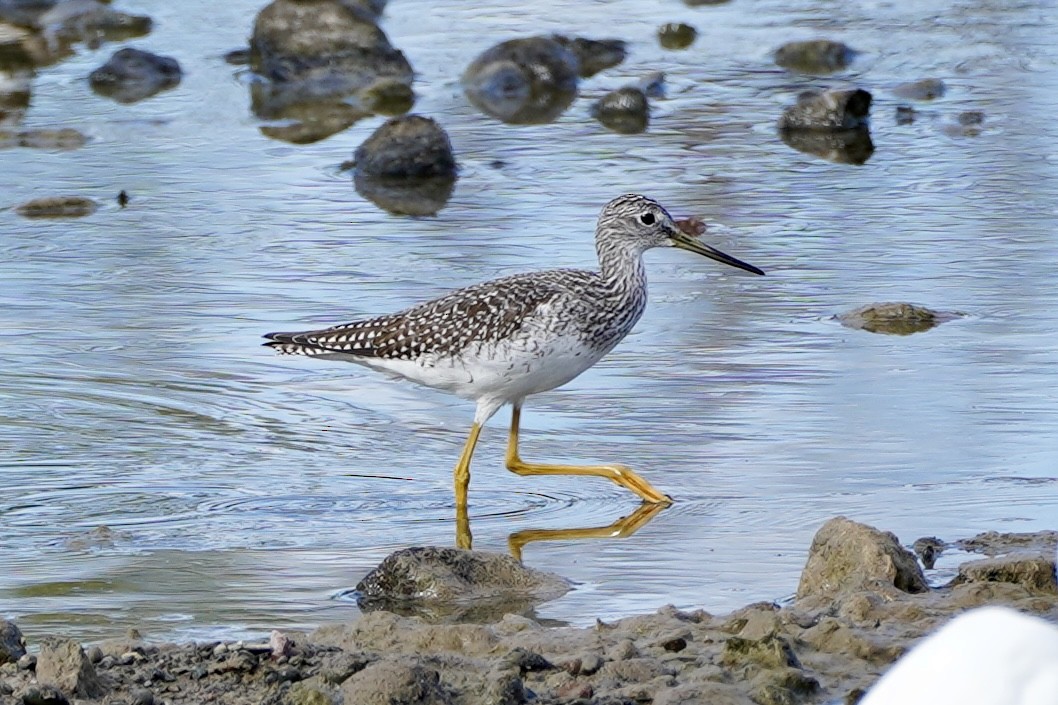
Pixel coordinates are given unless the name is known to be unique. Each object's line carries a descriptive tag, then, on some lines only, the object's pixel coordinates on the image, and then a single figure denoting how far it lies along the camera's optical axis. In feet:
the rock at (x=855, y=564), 40.29
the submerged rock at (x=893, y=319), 63.16
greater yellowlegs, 51.57
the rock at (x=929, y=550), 43.24
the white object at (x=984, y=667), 18.51
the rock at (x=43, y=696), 32.53
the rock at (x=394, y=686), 32.78
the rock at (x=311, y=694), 32.83
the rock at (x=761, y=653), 35.29
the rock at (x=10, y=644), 35.81
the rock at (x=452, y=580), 41.91
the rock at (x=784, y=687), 34.30
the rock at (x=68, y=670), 33.40
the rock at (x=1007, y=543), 43.27
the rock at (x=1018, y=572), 39.86
